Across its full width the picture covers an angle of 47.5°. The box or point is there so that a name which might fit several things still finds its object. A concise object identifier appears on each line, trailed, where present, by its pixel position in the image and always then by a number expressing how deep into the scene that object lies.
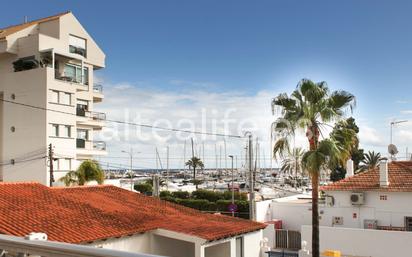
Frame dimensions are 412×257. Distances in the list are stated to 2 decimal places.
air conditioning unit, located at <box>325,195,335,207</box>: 33.12
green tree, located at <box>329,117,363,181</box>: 21.64
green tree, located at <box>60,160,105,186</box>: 42.31
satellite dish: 37.97
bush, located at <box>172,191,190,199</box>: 54.50
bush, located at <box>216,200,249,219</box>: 44.20
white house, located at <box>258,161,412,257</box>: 26.50
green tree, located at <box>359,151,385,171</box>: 77.97
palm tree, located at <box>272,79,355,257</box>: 20.50
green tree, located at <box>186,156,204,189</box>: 117.88
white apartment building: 45.25
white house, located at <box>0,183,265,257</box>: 14.87
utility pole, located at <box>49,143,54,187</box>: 42.97
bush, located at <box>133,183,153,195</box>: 67.87
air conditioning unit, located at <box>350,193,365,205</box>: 31.34
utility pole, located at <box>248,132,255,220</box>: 29.21
